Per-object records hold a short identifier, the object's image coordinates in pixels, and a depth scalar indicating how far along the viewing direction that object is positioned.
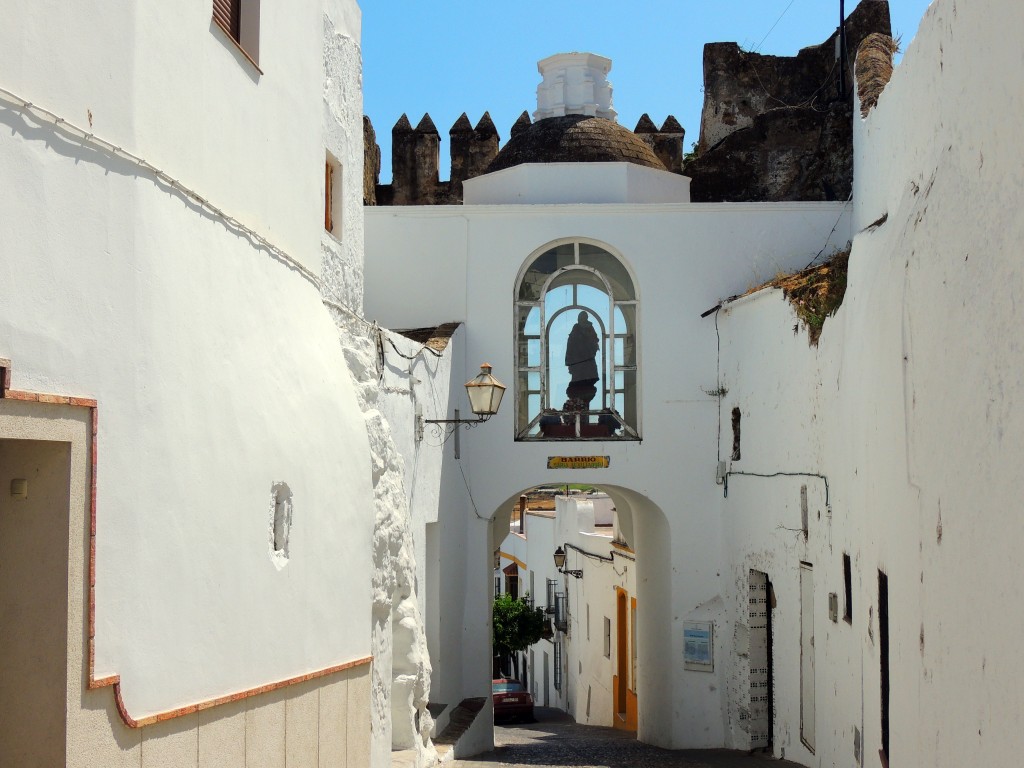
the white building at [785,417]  5.09
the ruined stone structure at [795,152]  18.11
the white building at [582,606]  22.36
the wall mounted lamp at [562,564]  26.31
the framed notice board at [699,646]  14.63
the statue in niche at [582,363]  15.37
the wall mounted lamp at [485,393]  10.87
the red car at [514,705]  26.30
